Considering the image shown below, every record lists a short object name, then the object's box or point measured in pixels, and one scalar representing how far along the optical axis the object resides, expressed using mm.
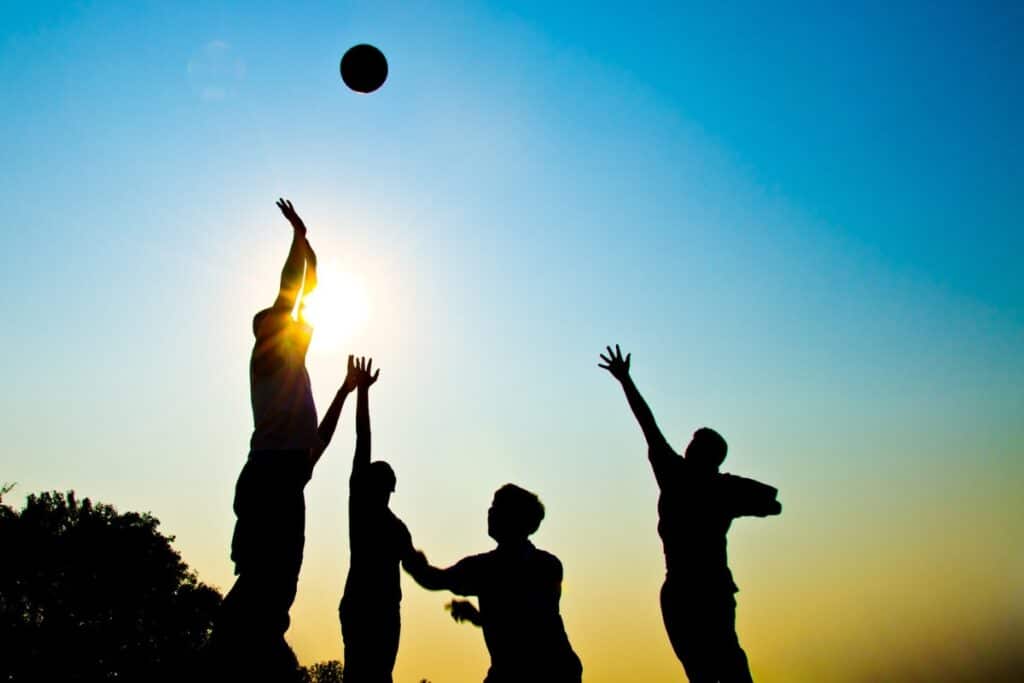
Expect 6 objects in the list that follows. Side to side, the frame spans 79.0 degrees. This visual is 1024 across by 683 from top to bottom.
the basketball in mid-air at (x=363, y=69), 7848
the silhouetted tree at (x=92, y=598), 29719
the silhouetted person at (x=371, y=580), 4422
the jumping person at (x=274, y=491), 3738
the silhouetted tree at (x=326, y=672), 51344
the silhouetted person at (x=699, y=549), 4230
